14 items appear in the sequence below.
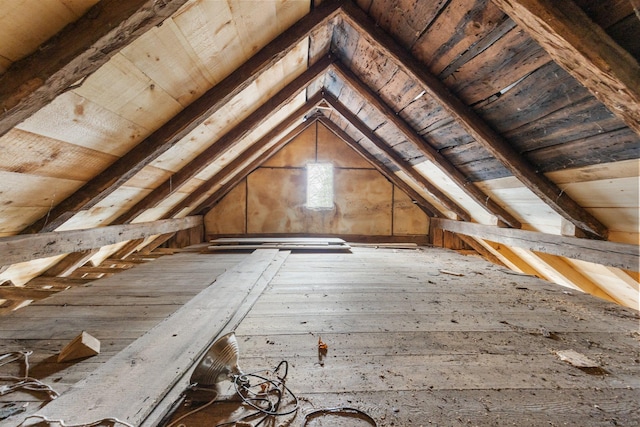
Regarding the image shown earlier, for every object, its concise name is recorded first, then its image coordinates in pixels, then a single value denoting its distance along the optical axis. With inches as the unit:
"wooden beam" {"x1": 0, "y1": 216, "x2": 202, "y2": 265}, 62.9
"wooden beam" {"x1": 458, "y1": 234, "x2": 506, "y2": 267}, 182.1
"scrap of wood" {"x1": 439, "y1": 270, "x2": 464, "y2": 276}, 107.4
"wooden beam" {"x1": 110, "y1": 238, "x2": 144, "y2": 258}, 148.7
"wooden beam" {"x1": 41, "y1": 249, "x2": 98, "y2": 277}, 109.2
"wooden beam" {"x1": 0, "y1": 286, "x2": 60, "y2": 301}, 79.8
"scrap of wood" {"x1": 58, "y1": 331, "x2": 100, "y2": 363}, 45.2
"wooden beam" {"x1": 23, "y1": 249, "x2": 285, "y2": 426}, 32.7
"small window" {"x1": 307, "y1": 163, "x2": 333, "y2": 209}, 200.8
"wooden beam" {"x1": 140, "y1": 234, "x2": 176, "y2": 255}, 167.4
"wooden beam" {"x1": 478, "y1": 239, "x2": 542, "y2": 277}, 173.0
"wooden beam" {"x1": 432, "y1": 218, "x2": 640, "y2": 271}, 77.8
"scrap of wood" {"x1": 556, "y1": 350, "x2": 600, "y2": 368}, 46.2
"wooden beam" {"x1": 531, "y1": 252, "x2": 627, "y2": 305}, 135.8
